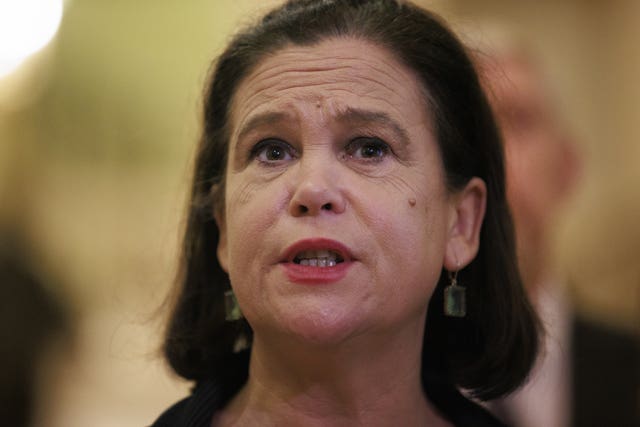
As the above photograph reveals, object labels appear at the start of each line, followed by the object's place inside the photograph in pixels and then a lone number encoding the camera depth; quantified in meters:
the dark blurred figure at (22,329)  5.98
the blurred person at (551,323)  5.75
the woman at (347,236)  3.23
